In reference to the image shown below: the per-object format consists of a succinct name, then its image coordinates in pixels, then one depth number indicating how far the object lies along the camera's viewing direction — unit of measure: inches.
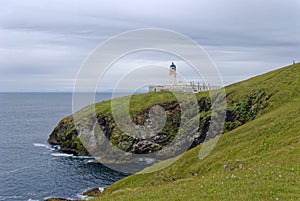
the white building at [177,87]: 6914.4
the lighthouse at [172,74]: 7584.6
